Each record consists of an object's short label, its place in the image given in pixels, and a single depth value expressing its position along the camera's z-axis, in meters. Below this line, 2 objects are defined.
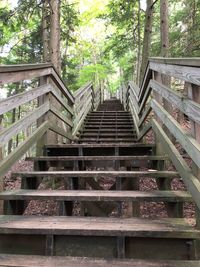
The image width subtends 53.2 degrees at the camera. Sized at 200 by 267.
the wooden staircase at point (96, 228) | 1.58
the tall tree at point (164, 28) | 5.30
